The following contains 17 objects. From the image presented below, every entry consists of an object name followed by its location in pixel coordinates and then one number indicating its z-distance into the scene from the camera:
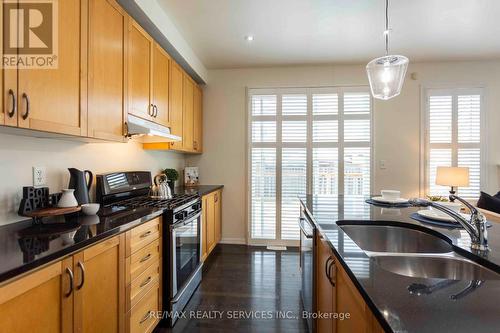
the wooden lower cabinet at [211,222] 2.81
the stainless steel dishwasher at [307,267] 1.58
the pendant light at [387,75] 1.84
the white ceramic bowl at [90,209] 1.47
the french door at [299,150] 3.54
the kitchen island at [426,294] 0.51
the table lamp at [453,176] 2.99
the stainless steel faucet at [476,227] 0.96
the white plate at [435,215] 1.37
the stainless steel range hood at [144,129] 1.79
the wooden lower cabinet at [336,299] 0.72
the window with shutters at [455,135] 3.37
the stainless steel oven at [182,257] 1.79
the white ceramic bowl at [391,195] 2.10
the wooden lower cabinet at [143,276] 1.41
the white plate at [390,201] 2.00
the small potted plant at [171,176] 2.93
